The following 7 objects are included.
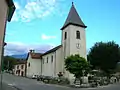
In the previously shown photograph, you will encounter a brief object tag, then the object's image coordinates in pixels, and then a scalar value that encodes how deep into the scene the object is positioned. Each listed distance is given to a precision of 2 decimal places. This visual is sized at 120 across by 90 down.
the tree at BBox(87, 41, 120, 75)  23.45
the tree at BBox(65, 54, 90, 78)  17.13
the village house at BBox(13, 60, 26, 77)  34.63
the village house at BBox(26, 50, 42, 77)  28.41
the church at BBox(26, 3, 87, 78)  22.06
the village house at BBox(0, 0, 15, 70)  6.52
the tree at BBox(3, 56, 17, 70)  47.64
